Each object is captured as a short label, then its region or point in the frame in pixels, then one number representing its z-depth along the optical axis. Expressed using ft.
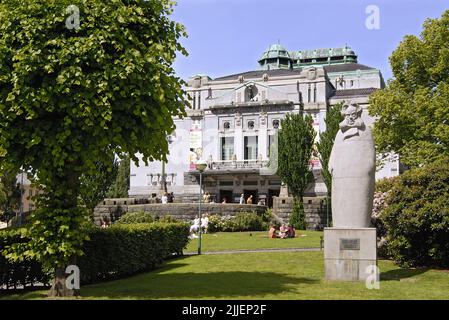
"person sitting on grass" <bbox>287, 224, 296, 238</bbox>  103.86
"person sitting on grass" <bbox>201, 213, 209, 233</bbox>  120.47
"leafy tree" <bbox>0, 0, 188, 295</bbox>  38.75
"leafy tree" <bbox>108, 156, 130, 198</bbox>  203.43
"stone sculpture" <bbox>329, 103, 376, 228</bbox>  47.88
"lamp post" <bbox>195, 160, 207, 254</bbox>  85.38
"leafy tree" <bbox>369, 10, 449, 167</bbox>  102.37
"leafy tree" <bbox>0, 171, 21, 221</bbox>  188.64
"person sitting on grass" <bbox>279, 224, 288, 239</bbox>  101.58
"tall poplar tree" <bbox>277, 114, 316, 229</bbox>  141.08
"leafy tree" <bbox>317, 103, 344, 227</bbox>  138.82
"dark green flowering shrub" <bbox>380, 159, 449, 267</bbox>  58.54
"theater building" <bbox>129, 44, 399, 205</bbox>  188.85
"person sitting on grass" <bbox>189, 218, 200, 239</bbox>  111.32
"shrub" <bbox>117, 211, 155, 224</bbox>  121.19
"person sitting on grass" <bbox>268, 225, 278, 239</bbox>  102.01
